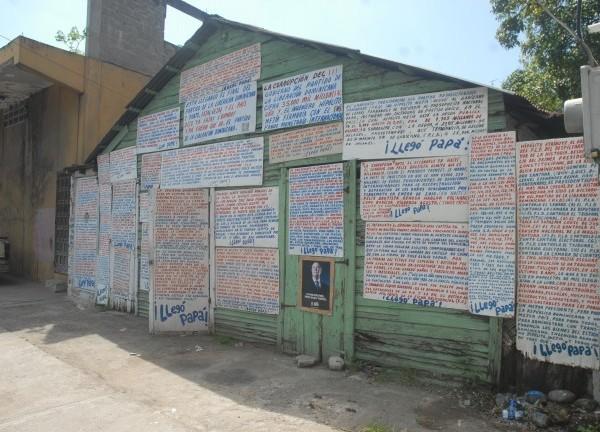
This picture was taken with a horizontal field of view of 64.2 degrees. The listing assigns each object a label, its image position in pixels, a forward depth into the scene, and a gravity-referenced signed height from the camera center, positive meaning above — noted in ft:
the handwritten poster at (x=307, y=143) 18.72 +3.23
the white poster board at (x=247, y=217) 20.77 +0.15
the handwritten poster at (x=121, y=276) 28.32 -3.51
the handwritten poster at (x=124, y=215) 28.53 +0.21
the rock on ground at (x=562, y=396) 13.11 -4.71
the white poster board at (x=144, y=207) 27.63 +0.65
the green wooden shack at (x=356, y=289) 15.21 -2.66
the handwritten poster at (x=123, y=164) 28.68 +3.32
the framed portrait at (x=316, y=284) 18.57 -2.49
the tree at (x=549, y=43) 31.24 +12.82
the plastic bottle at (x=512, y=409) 13.00 -5.07
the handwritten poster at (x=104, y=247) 30.27 -1.89
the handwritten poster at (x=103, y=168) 30.91 +3.27
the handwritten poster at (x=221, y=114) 22.22 +5.20
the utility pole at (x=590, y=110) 9.17 +2.27
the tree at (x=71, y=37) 73.36 +28.04
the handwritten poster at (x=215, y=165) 21.75 +2.70
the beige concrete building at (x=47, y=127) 35.60 +7.46
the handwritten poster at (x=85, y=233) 31.68 -1.06
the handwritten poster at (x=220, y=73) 22.35 +7.33
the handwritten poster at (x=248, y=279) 20.63 -2.67
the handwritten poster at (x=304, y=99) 19.01 +5.12
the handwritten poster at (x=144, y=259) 27.32 -2.32
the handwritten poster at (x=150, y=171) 26.86 +2.72
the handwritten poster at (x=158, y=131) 26.05 +4.95
